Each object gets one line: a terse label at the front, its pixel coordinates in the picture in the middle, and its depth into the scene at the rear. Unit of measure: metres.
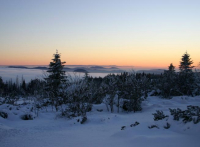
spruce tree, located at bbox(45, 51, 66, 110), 23.05
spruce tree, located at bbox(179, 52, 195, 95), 22.02
